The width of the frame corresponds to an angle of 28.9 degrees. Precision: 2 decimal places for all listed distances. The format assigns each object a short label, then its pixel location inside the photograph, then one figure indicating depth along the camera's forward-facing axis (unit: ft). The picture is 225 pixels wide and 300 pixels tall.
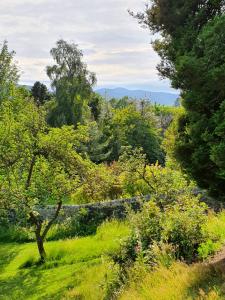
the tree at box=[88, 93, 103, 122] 160.45
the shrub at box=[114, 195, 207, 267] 29.78
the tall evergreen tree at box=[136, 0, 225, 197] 24.30
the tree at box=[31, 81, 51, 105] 165.88
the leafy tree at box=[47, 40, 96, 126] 118.62
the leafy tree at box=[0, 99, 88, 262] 41.47
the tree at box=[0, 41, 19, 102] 99.60
